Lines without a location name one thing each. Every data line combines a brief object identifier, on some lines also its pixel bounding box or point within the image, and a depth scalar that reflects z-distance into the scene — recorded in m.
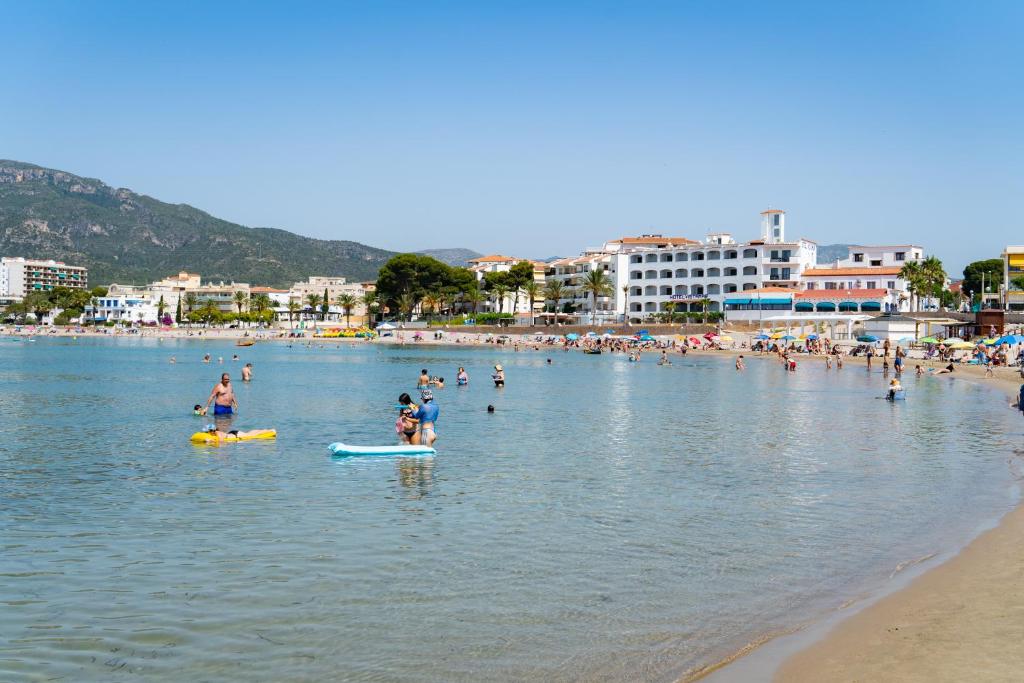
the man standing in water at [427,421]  19.69
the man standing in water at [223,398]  26.69
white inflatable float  18.91
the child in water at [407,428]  19.75
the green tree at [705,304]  103.61
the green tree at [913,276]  93.69
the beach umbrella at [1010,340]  55.91
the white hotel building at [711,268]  102.19
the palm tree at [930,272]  94.56
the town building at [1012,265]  114.19
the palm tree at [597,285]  111.50
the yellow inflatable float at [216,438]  20.92
